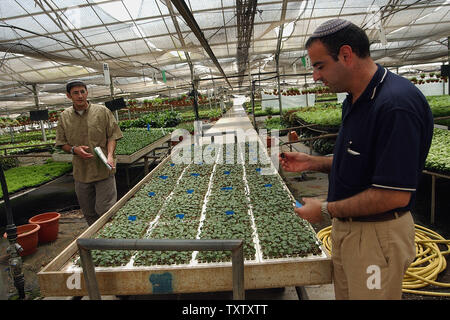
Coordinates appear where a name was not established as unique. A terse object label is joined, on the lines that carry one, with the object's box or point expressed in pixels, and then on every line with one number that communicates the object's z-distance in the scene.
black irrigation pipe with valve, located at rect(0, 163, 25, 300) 2.63
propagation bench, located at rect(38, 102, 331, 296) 2.04
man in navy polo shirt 1.17
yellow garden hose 2.71
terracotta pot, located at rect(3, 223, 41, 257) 3.85
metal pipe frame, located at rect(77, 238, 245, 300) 1.34
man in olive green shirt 3.51
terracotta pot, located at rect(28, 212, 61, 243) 4.30
